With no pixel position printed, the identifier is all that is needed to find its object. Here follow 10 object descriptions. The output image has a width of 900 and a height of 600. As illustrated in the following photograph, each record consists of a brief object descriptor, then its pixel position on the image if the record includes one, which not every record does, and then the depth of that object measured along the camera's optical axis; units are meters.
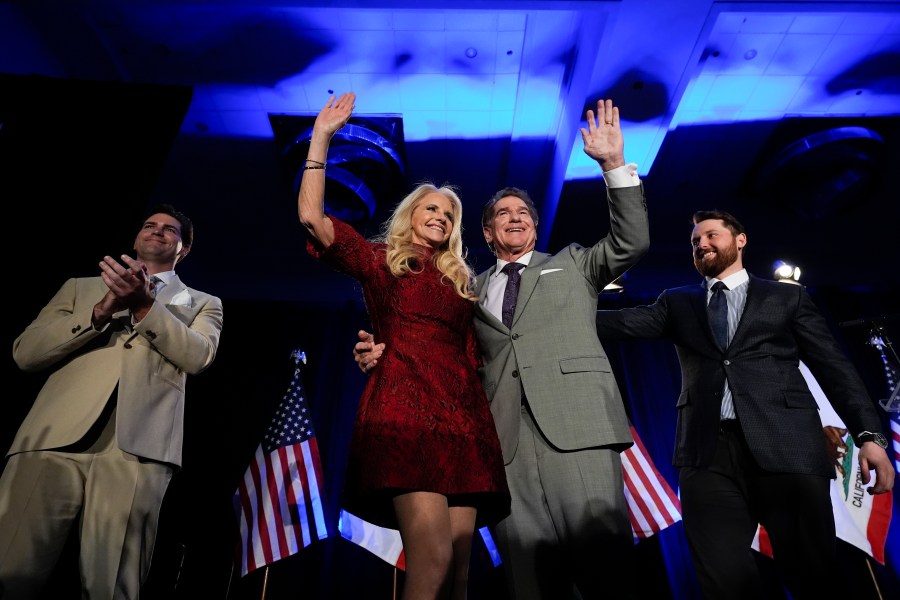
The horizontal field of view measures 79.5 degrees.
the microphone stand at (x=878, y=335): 3.41
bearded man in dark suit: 1.71
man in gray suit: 1.40
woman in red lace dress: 1.22
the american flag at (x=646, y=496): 4.16
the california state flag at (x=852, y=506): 3.91
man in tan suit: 1.56
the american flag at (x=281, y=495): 4.03
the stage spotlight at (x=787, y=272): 3.83
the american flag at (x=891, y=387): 2.49
